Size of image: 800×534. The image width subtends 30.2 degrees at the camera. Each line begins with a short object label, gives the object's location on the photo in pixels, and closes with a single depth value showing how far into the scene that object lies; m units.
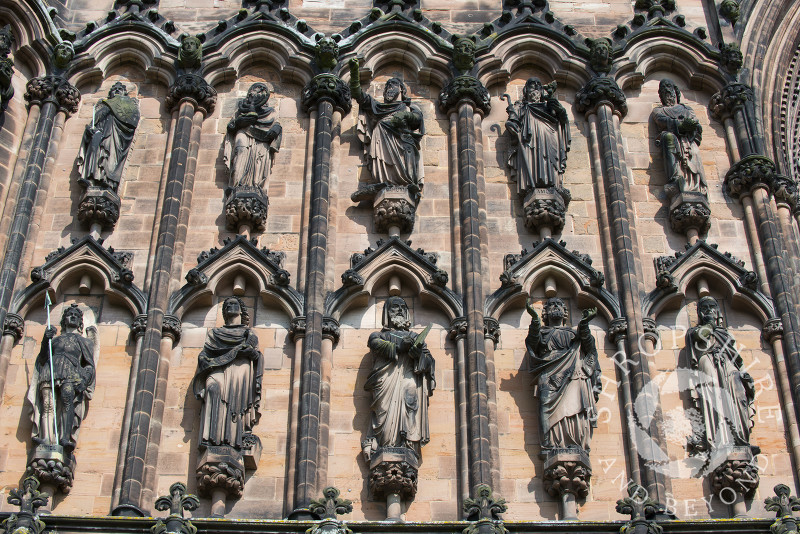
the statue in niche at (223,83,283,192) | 16.44
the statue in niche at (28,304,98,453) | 14.39
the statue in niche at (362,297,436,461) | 14.32
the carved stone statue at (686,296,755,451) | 14.46
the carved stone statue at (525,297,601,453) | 14.40
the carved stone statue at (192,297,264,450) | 14.34
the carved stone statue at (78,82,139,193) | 16.42
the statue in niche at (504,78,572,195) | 16.44
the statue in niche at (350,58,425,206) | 16.38
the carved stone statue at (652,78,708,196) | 16.47
